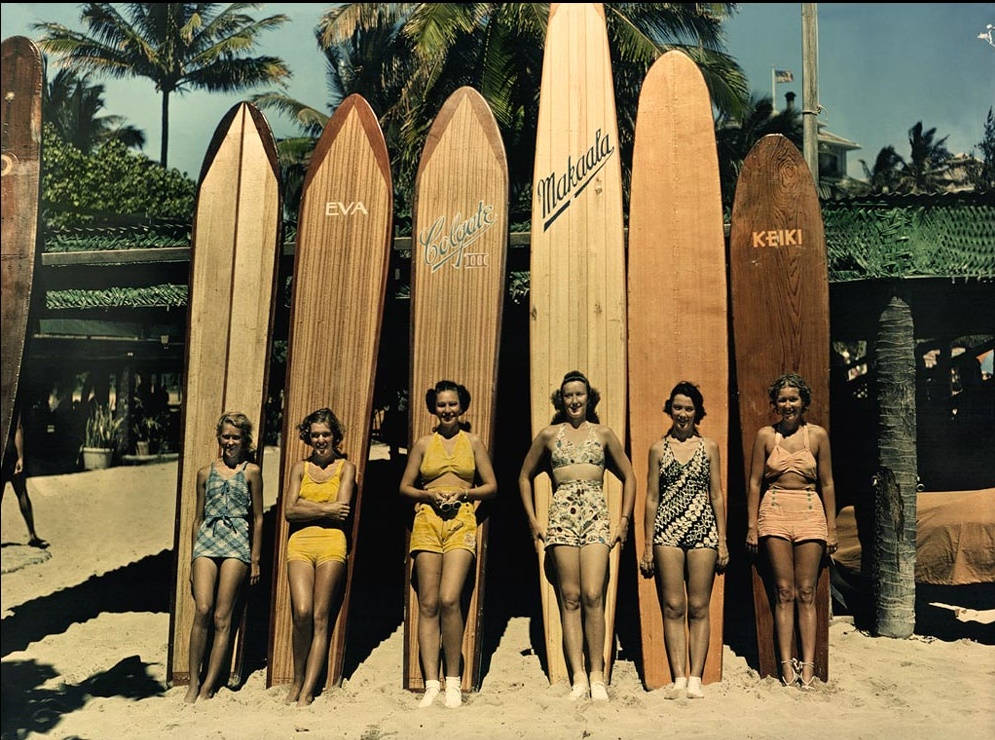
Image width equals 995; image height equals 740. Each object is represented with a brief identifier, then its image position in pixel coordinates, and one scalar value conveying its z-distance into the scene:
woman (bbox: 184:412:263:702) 4.19
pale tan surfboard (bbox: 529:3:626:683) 4.77
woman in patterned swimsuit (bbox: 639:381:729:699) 4.17
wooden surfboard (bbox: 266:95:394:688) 4.71
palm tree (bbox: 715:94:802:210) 13.18
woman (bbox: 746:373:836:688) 4.22
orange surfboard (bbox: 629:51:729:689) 4.71
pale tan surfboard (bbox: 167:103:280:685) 4.77
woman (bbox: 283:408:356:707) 4.12
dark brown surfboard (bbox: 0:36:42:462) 4.91
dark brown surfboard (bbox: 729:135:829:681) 4.70
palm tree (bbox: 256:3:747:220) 11.15
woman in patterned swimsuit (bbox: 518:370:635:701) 4.06
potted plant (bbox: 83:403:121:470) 13.59
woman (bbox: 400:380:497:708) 4.08
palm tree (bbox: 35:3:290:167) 19.56
